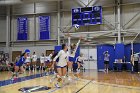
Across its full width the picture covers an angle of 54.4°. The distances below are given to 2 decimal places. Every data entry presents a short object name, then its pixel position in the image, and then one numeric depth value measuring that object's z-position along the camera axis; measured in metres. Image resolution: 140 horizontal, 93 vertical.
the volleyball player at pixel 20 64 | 7.54
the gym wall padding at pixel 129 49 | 13.03
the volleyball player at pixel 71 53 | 7.87
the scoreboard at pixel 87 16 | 14.10
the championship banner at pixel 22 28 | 16.13
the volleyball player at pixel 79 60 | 11.87
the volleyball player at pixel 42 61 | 13.45
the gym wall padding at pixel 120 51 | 13.10
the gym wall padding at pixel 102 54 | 13.65
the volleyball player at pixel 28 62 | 13.28
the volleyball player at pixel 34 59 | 13.47
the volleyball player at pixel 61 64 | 5.99
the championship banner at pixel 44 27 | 15.57
